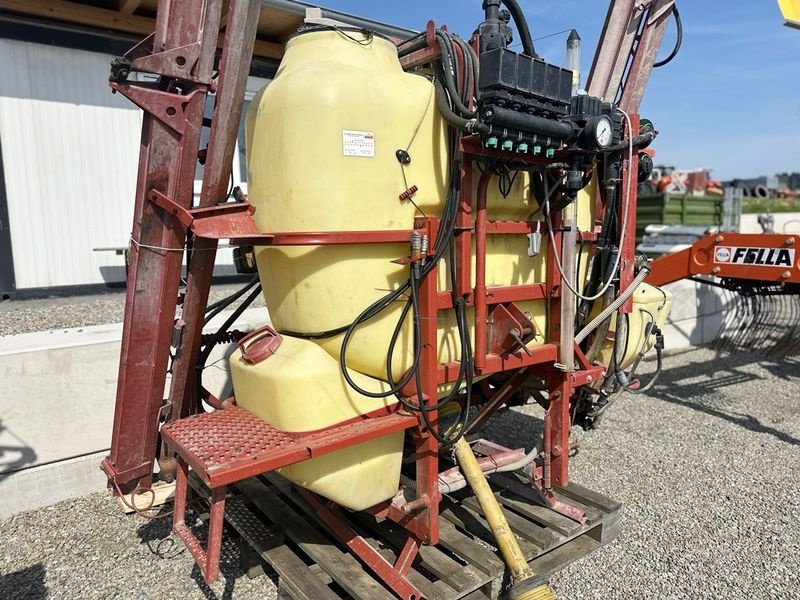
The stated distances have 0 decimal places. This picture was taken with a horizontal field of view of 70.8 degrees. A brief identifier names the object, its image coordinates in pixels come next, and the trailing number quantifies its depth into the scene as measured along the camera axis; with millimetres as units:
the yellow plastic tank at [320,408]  2266
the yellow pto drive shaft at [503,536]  2430
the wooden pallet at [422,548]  2426
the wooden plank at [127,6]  6119
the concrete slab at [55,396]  3195
